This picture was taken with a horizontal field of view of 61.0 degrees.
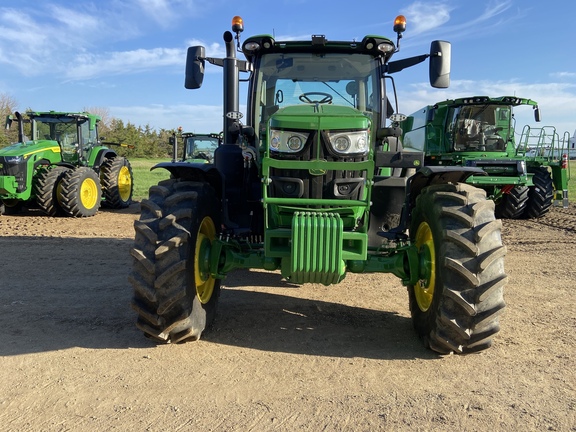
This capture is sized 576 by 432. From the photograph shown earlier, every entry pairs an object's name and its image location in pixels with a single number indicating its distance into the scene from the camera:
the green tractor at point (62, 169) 11.15
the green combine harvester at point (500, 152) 11.86
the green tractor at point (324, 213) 3.55
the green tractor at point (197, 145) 13.95
